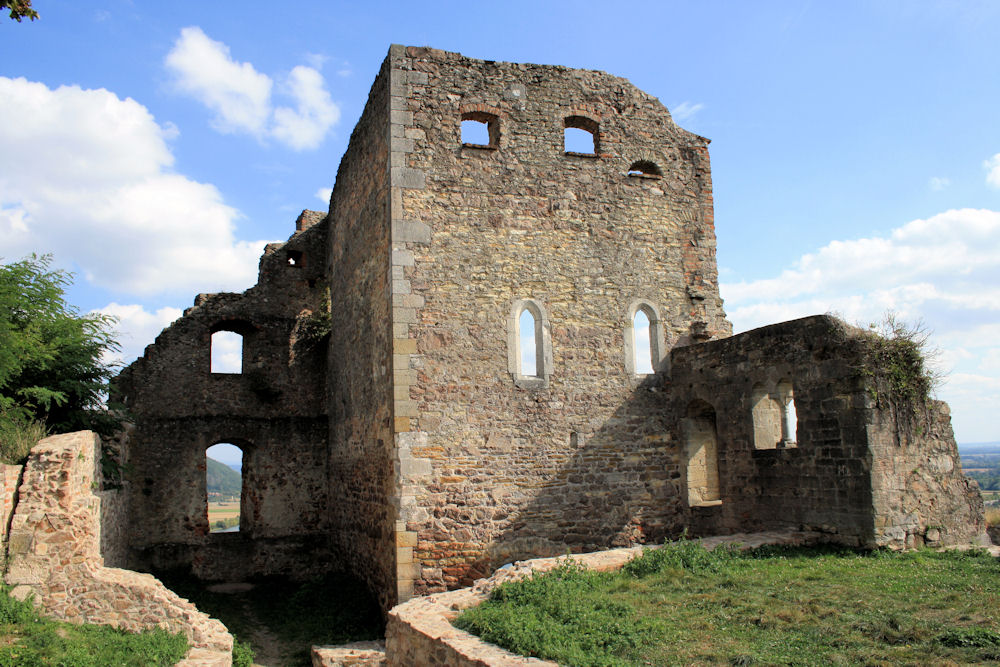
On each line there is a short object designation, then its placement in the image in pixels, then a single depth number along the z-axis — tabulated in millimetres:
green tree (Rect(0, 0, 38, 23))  6402
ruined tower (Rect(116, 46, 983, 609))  10391
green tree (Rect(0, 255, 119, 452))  9969
